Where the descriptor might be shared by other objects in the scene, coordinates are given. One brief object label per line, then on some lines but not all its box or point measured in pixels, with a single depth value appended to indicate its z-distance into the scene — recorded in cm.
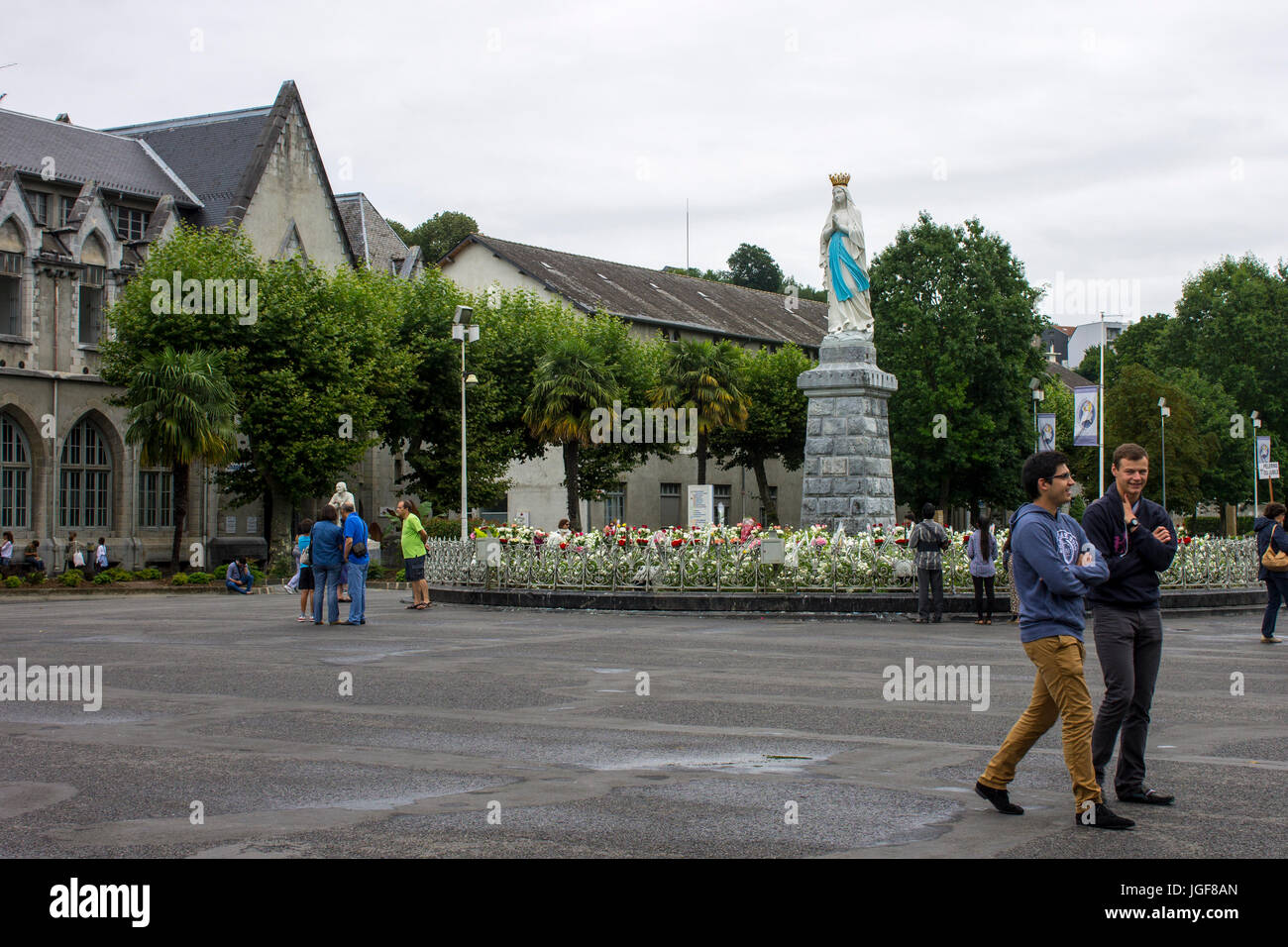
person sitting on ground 3538
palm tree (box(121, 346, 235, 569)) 3972
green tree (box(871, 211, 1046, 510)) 5916
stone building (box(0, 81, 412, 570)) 4569
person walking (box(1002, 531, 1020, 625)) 2158
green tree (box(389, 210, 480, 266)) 8075
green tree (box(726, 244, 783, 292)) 11294
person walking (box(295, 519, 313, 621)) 2222
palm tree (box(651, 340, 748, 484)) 5509
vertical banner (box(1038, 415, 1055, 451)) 4520
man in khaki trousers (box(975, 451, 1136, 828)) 716
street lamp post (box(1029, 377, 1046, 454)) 5584
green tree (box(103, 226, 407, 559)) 4341
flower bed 2386
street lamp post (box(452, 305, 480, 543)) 3597
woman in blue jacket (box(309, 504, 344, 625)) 2078
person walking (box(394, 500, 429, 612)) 2459
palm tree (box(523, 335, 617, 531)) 4928
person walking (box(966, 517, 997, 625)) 2234
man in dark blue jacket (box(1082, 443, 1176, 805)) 777
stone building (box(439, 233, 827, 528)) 6450
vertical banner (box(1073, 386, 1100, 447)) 3569
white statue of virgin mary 2823
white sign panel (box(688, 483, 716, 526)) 3022
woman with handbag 1908
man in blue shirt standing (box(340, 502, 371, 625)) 2139
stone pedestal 2725
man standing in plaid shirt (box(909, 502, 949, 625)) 2242
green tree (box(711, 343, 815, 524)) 6406
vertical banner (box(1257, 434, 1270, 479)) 6028
